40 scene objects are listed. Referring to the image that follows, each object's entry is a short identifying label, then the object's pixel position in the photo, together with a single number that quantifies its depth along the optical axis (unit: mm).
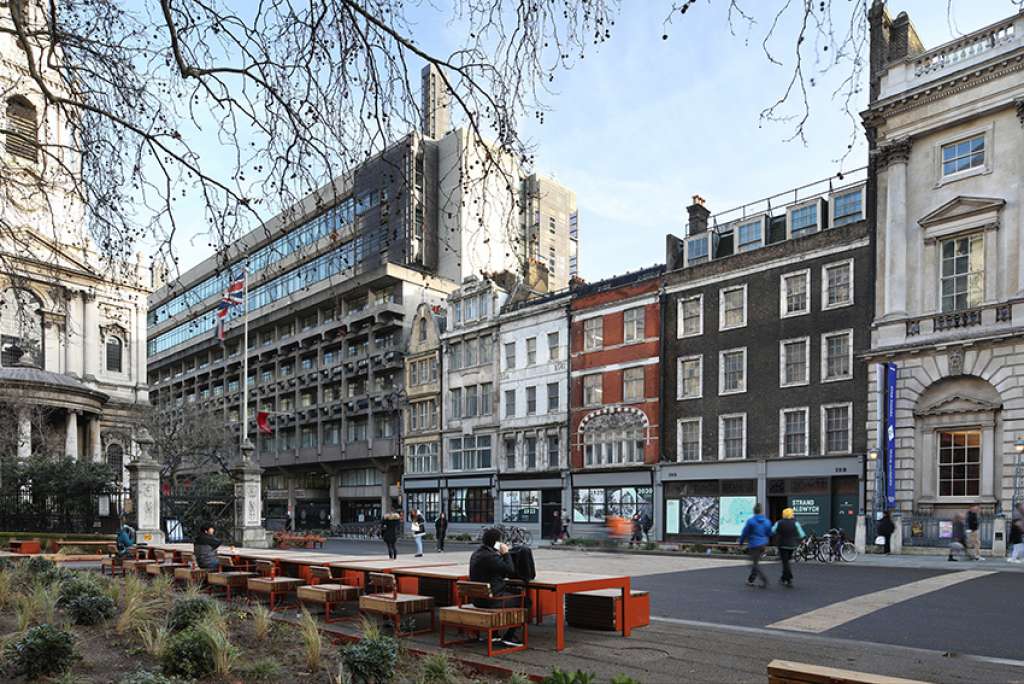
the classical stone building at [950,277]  28109
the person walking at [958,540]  26297
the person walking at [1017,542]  24562
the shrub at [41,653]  7777
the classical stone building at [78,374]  45188
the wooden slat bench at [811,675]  5191
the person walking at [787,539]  17828
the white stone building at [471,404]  49281
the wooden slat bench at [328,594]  12195
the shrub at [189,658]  7910
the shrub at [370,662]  7723
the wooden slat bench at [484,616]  9578
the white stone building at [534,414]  44969
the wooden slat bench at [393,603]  10977
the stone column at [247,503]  31281
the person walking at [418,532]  28781
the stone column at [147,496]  29719
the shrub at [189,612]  10047
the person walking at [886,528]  28625
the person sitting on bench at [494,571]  10352
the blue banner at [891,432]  29797
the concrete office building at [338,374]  58156
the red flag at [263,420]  44969
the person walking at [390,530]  25670
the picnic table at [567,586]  10156
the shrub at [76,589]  11727
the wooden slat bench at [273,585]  13711
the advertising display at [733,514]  35938
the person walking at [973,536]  26141
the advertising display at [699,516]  37031
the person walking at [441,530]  34344
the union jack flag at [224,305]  29822
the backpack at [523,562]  10797
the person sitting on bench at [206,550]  16094
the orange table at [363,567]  13002
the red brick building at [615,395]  40438
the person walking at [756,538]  17766
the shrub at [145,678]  6762
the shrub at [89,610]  10931
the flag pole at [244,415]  39031
